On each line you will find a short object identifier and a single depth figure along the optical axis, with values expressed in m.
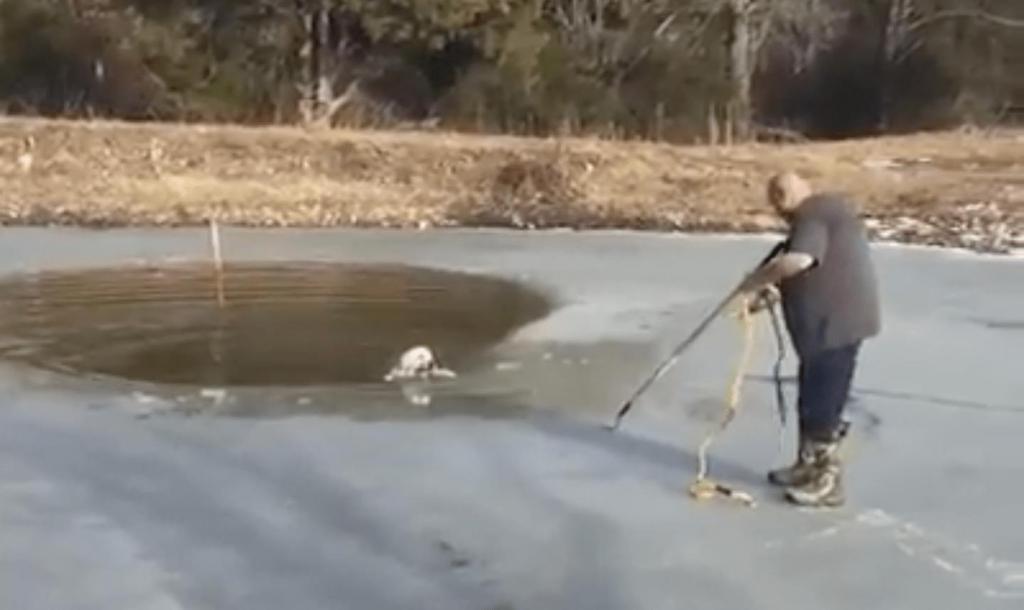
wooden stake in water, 15.00
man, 8.15
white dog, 11.29
